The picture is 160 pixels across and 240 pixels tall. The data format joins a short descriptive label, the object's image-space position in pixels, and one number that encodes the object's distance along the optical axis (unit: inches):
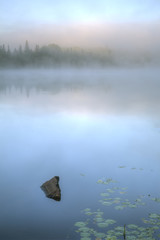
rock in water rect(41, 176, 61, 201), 368.2
